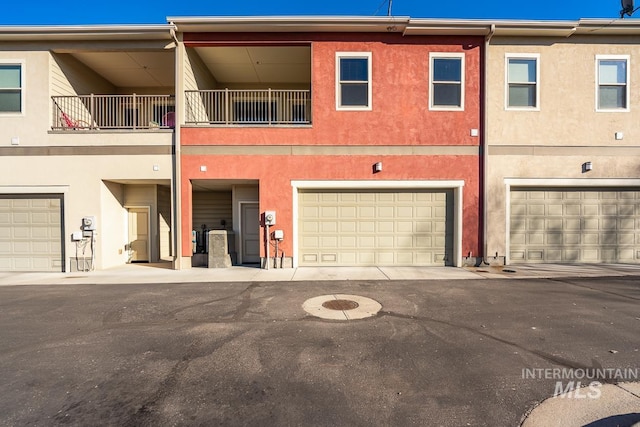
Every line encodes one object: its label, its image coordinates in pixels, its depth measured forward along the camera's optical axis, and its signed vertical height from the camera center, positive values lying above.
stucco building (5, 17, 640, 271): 9.23 +1.91
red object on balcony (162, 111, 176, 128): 9.99 +3.12
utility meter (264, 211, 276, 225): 9.27 -0.27
